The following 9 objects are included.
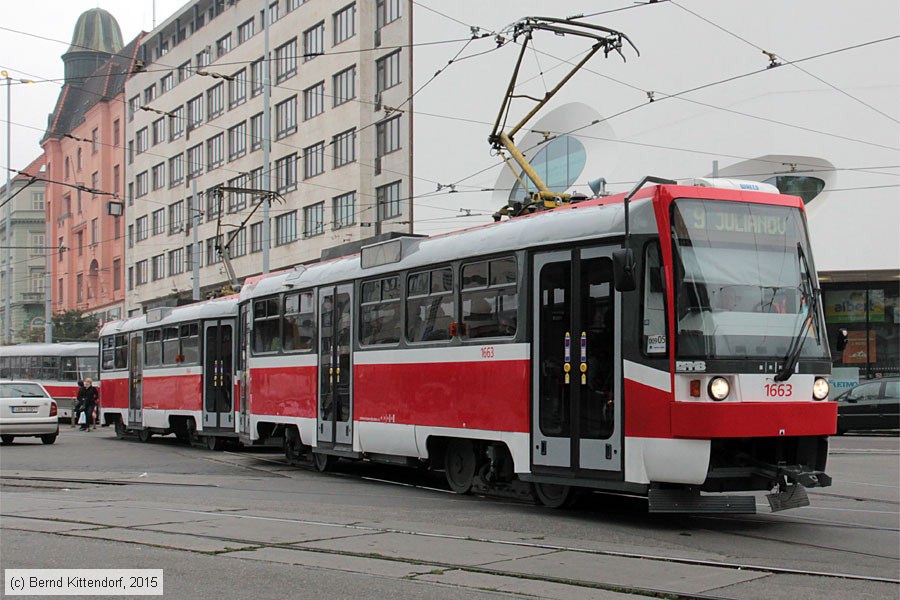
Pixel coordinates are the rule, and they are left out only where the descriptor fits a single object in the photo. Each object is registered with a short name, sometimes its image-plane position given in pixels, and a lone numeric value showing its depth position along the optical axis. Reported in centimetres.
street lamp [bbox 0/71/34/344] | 5045
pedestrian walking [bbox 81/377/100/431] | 3506
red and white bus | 4081
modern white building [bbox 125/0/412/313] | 4788
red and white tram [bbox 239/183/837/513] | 1020
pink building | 7725
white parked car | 2483
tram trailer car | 2309
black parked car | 2645
